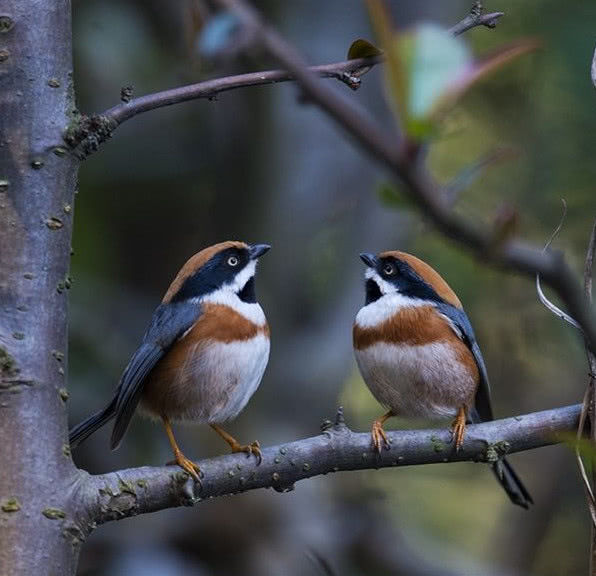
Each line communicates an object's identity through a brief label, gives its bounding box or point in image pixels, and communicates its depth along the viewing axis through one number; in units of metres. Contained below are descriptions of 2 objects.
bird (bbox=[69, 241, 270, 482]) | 3.55
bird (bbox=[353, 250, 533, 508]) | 3.57
